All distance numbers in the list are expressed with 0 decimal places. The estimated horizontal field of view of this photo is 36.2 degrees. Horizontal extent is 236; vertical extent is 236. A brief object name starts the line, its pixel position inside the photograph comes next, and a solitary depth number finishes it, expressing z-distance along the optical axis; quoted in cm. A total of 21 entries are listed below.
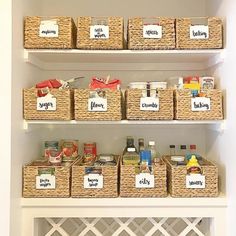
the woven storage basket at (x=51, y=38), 181
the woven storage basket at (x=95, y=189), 178
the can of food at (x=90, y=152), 199
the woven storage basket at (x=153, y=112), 180
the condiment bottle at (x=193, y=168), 177
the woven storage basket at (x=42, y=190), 178
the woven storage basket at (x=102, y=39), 181
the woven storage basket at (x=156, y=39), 181
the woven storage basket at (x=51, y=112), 179
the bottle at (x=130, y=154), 185
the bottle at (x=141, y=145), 202
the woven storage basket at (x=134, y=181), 178
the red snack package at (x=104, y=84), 185
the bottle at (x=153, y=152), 188
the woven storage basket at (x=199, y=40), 181
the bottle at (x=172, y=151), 219
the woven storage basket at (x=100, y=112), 180
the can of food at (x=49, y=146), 204
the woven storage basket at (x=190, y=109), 179
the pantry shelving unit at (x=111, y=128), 166
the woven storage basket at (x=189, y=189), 177
